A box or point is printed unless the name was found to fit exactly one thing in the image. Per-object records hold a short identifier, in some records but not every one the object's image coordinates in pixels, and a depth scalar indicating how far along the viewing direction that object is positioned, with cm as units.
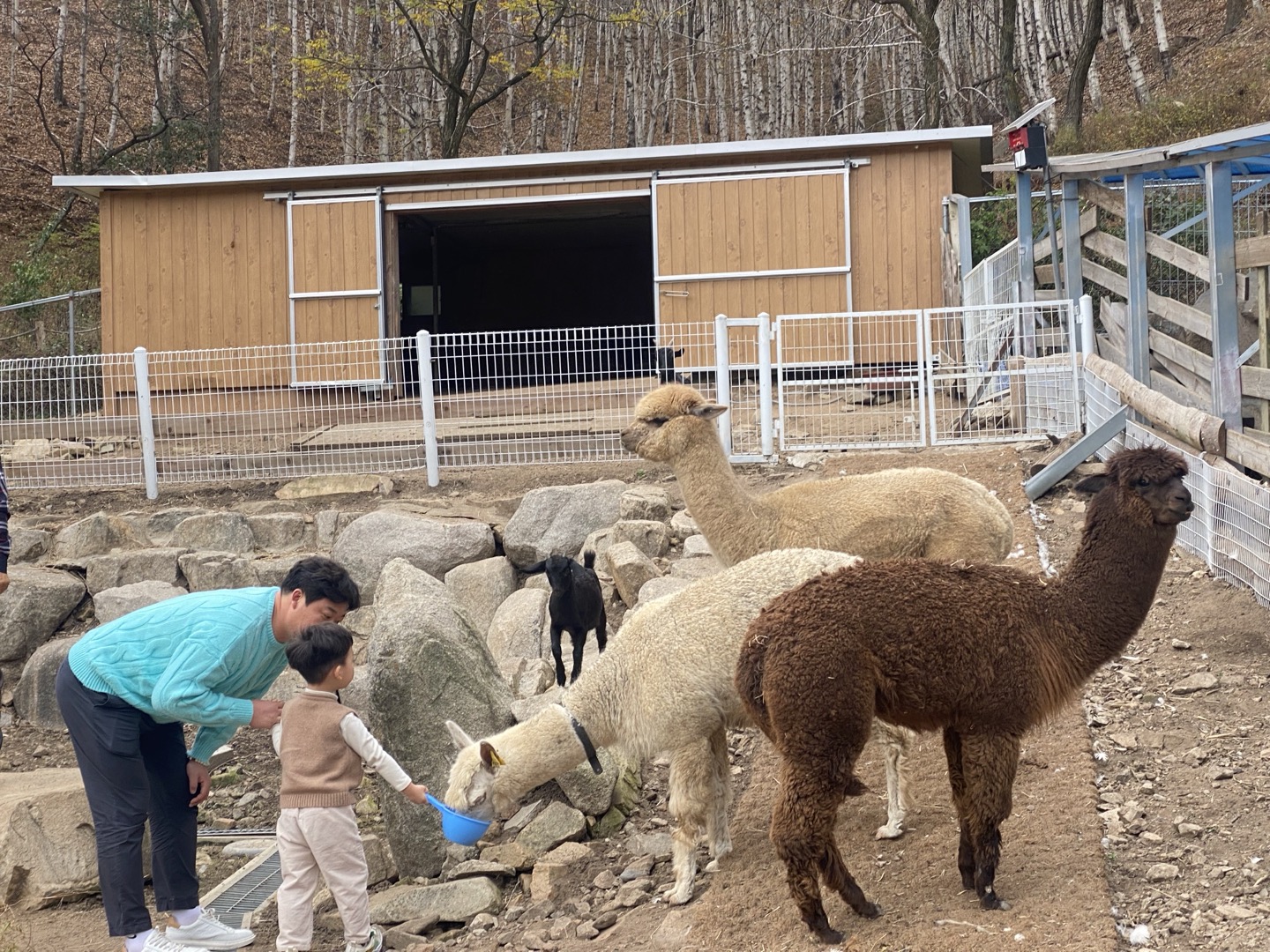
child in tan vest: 421
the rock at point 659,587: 753
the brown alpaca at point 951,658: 362
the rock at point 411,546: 991
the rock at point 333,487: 1159
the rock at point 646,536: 902
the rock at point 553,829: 566
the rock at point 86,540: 1073
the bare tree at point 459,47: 2156
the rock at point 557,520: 979
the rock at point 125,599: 961
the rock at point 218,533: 1077
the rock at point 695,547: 874
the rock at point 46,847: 567
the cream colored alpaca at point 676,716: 462
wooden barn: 1448
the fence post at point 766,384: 1059
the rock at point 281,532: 1088
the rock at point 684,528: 935
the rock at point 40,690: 918
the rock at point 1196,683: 539
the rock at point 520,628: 802
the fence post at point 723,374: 1052
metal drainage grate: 541
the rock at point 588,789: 582
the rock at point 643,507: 970
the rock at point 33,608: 993
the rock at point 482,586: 934
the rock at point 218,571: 1017
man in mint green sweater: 425
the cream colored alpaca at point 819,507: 578
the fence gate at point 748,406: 1060
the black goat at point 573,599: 634
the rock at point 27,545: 1074
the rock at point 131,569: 1045
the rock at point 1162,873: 387
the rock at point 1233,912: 353
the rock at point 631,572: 820
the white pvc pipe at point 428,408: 1153
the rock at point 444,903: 520
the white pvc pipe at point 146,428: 1198
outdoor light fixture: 1094
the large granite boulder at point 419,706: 579
